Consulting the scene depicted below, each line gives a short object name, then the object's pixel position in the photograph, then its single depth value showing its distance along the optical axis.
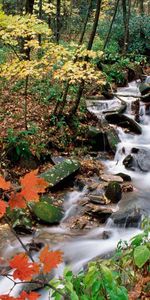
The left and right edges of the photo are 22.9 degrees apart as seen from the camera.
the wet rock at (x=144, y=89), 16.30
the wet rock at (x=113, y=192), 9.25
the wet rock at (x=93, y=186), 9.89
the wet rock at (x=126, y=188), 9.80
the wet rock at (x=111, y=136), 12.36
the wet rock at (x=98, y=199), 9.18
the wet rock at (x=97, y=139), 12.18
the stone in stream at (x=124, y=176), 10.59
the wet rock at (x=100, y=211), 8.55
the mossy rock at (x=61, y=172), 9.80
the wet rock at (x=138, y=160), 11.48
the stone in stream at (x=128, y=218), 8.12
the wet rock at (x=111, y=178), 10.30
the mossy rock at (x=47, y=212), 8.40
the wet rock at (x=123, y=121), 13.72
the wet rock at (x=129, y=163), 11.51
